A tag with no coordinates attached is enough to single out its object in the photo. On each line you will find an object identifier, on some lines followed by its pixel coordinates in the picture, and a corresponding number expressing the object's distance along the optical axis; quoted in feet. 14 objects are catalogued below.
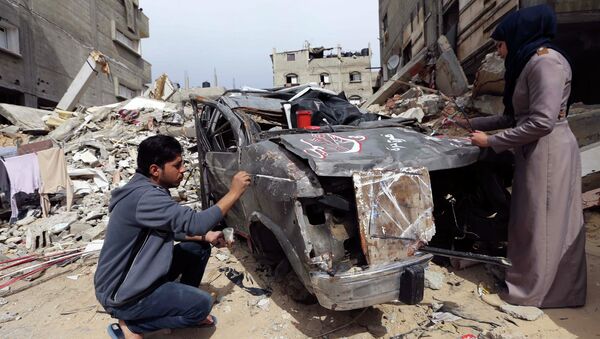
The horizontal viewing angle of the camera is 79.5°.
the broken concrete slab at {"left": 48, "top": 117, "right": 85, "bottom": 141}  39.50
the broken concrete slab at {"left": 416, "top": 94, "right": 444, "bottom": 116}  27.02
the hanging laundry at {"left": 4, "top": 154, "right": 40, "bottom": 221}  20.45
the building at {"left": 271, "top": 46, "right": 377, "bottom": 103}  140.26
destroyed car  6.98
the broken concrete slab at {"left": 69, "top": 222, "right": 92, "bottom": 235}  18.53
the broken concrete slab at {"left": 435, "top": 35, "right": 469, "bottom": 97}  29.22
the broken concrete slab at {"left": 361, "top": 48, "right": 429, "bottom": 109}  37.55
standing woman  8.29
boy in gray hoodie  7.02
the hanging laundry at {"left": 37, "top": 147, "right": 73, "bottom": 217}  21.36
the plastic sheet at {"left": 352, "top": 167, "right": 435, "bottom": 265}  7.09
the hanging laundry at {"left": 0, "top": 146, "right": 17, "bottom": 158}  22.50
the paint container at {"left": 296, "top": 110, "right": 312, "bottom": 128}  11.76
